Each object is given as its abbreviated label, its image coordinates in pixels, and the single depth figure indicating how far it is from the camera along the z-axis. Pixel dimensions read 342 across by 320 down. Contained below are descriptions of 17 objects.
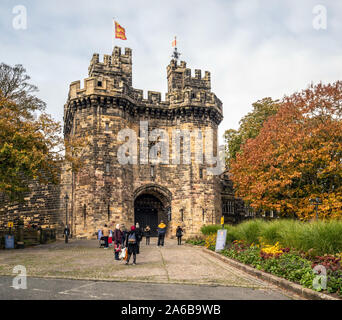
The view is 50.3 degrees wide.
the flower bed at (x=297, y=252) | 8.96
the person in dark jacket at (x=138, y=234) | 14.02
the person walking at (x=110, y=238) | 21.01
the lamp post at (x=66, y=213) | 26.34
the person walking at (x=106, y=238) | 20.29
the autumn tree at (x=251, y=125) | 34.09
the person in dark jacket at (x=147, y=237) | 23.62
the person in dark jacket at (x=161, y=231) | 21.98
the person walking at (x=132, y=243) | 13.45
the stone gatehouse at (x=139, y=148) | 26.38
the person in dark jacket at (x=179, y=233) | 24.17
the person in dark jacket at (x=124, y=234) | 16.14
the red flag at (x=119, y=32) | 30.40
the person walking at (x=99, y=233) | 23.79
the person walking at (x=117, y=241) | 15.09
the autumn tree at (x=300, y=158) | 22.44
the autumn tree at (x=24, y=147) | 17.94
